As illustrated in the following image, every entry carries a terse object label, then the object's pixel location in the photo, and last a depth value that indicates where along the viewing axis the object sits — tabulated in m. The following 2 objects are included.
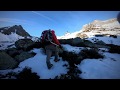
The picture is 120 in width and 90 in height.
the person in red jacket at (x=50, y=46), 2.79
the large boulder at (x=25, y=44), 3.79
